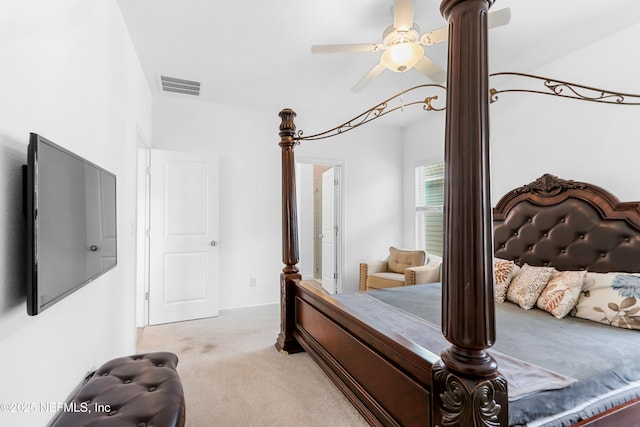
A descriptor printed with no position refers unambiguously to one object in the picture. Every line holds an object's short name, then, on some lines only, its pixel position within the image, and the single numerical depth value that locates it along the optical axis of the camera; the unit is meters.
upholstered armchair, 3.70
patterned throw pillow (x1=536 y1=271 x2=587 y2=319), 2.03
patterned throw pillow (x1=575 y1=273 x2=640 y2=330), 1.82
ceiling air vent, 3.29
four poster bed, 0.95
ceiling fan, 1.91
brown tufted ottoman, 1.13
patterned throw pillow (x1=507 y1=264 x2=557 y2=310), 2.23
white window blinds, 4.45
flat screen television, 0.94
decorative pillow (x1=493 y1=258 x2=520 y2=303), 2.44
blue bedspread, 1.15
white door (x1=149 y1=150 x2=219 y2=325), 3.55
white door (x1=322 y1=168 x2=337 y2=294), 4.85
